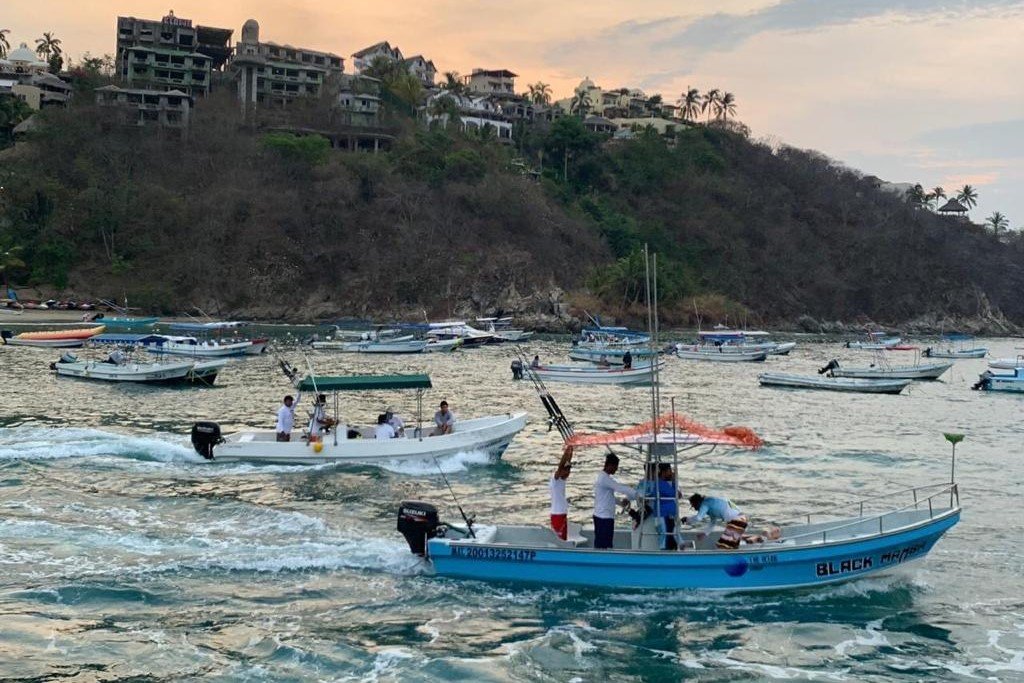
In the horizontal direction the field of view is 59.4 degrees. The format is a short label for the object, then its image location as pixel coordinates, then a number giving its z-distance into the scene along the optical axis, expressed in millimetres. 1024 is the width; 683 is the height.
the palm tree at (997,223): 181150
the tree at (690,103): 184750
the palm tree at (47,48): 146375
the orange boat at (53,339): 66562
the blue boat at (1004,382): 57125
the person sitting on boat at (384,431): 27328
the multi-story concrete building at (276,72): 131250
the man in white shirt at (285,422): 27547
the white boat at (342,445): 27094
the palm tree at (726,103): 184000
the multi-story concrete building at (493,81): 165375
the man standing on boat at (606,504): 16938
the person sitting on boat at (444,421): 28203
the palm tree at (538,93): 171625
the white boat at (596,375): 57250
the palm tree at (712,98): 184412
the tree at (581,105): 169750
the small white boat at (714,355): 76938
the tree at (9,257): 96688
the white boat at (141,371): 49031
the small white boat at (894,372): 60062
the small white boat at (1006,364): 62447
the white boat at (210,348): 62281
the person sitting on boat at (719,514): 16891
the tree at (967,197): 182000
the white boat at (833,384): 54944
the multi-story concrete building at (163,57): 127812
